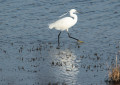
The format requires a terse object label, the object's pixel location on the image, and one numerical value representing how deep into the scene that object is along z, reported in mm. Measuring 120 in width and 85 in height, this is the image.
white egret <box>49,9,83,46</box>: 24602
